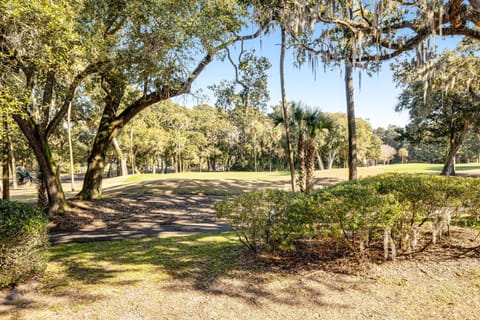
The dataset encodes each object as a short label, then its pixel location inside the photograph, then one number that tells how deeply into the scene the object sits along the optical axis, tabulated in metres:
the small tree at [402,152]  56.84
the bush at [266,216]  4.30
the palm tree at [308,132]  12.09
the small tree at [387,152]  51.32
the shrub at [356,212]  3.79
